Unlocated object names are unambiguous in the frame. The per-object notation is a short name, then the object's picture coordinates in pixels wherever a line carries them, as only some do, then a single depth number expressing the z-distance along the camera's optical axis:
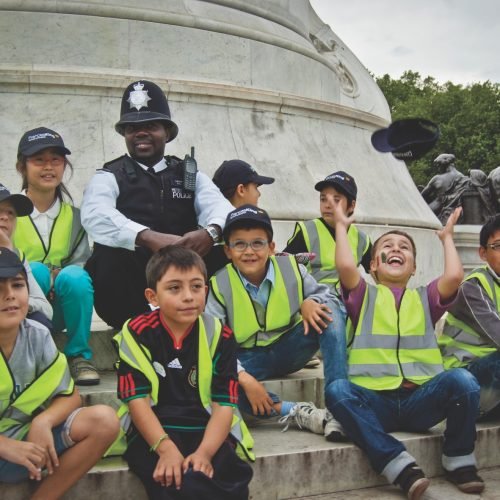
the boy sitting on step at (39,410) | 3.18
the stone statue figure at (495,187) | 15.61
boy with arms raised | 3.80
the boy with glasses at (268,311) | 4.12
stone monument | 6.91
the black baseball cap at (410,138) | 5.20
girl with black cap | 4.31
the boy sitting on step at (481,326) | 4.25
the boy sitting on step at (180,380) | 3.31
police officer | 4.49
